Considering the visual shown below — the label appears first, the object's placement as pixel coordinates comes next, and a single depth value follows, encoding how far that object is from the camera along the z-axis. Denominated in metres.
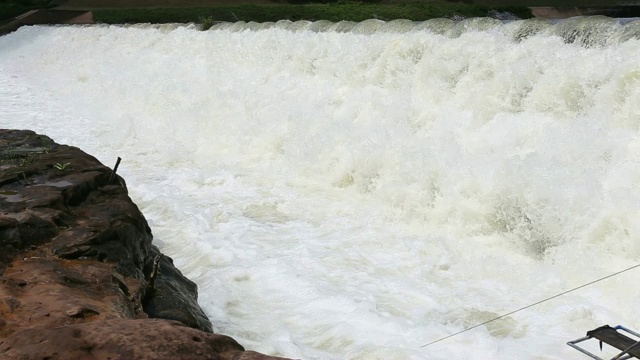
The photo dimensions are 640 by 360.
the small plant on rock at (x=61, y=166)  5.09
